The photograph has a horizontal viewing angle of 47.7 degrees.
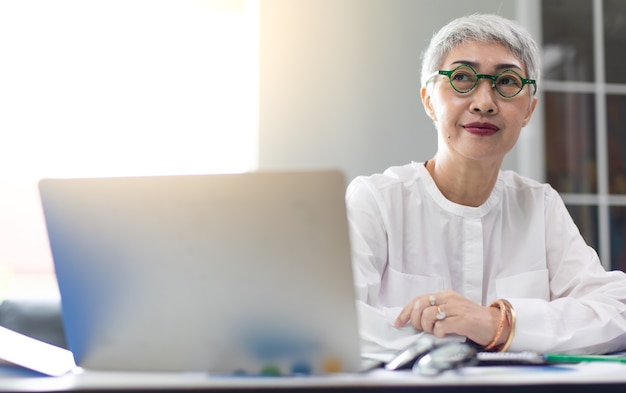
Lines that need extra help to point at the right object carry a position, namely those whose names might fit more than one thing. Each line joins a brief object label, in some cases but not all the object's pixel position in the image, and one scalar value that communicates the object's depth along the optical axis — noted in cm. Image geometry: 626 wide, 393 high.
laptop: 72
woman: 155
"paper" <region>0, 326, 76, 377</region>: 86
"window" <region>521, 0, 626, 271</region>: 334
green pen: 89
